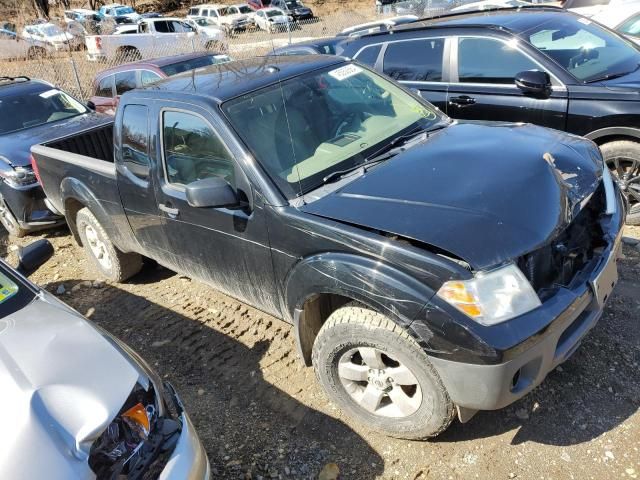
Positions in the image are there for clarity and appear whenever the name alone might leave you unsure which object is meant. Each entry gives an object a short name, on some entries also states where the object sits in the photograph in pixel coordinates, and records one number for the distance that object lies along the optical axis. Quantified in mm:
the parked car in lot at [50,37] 24984
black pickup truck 2232
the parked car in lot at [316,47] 8180
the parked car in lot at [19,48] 23609
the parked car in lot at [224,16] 26697
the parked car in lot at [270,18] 23853
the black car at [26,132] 5895
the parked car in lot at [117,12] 33162
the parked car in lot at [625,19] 7535
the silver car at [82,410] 1829
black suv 4422
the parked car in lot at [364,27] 9320
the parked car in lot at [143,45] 17953
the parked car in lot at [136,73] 8523
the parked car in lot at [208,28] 18031
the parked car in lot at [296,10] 30548
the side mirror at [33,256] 3205
